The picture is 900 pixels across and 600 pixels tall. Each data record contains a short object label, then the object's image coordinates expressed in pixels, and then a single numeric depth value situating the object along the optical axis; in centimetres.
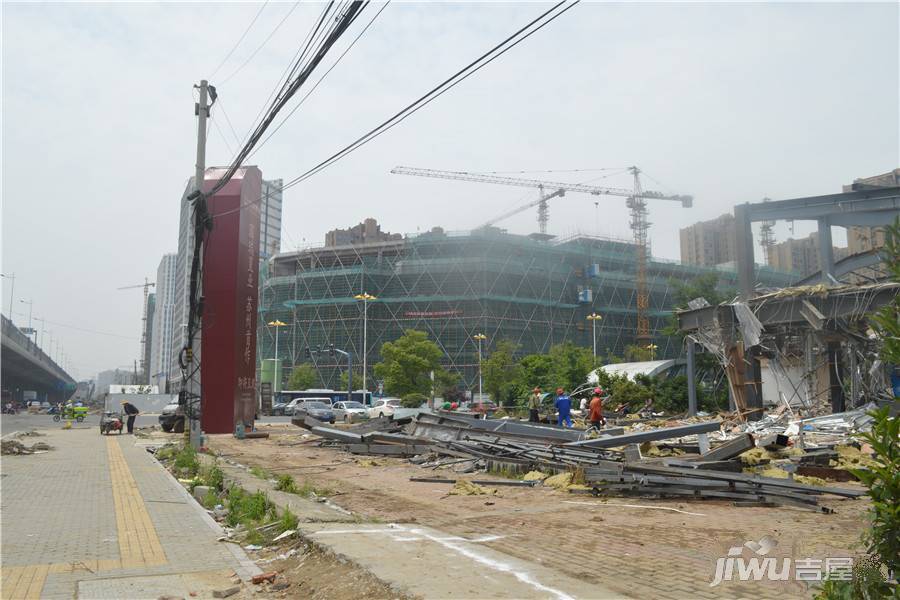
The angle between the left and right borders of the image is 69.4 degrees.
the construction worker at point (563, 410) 2233
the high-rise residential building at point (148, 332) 15670
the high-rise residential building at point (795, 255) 10966
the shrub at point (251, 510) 956
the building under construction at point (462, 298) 7888
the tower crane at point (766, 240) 11329
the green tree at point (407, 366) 5709
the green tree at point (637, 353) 7452
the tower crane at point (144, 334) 15045
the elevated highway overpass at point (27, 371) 6372
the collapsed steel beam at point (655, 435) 1565
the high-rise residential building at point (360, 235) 10844
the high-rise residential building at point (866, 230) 5889
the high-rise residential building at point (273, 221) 15775
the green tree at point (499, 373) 5847
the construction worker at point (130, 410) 3350
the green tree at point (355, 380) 7519
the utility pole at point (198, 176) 2000
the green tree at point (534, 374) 4842
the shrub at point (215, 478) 1295
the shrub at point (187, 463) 1556
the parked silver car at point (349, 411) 4400
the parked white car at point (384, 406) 4192
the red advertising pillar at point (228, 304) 2542
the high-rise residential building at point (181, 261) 10009
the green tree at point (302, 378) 7612
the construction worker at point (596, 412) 2167
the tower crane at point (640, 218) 8975
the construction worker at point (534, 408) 2647
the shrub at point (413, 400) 4842
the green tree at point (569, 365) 4684
